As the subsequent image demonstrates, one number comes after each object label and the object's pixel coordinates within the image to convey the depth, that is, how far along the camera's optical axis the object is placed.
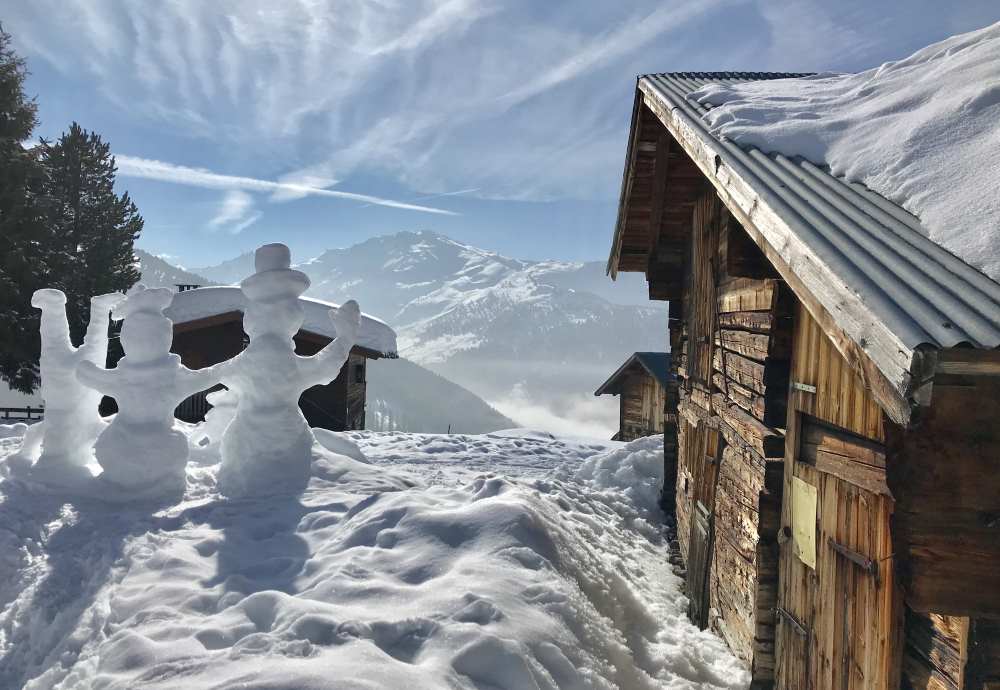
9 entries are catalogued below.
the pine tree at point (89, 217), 19.91
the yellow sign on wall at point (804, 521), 3.37
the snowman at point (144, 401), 5.68
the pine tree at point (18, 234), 15.88
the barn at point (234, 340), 14.33
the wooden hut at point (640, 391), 17.58
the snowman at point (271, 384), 6.29
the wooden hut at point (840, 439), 1.89
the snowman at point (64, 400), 6.15
